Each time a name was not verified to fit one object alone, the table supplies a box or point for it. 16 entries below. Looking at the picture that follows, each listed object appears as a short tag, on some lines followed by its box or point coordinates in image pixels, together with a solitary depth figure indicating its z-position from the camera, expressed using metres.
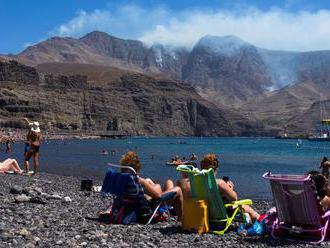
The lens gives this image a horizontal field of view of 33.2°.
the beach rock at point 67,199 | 16.41
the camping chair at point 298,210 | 10.35
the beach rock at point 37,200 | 14.92
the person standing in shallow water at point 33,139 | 23.91
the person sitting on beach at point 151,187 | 12.10
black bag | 22.12
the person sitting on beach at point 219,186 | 11.63
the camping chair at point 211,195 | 11.16
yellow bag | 11.38
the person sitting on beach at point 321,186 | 11.05
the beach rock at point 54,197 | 16.47
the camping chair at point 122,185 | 12.06
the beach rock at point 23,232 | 9.99
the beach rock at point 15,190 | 16.55
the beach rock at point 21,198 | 14.52
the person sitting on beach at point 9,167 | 27.48
